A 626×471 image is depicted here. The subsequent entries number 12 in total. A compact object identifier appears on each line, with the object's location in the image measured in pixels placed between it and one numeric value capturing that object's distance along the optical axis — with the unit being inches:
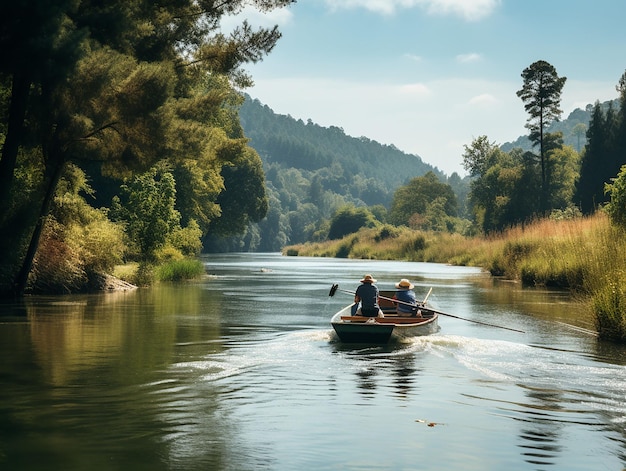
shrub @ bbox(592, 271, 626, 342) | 673.6
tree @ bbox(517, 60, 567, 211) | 2920.8
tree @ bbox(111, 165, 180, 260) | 1595.7
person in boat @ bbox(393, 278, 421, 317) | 824.9
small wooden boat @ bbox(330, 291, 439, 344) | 693.3
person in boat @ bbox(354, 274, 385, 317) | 768.3
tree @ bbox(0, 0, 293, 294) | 868.0
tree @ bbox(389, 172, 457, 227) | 4997.5
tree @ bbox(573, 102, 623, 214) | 2876.5
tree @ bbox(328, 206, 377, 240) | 4963.1
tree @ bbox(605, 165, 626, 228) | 1188.7
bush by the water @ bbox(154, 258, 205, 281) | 1669.5
